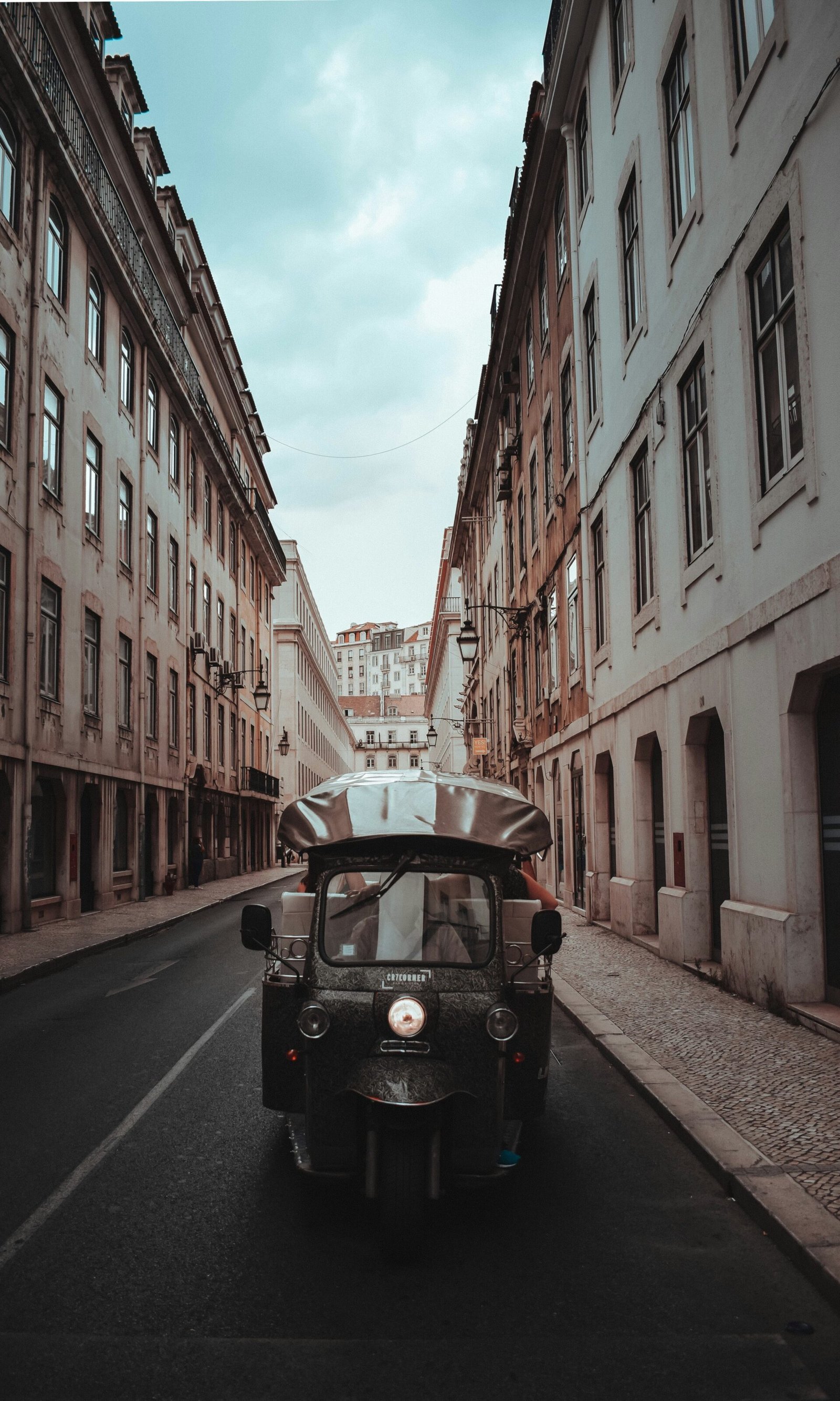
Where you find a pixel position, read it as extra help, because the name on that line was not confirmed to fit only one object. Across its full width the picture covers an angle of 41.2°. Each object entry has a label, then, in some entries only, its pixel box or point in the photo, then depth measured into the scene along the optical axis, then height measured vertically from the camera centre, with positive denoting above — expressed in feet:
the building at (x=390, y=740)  442.09 +32.50
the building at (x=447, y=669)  232.94 +34.37
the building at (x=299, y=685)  220.02 +29.66
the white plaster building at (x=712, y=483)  30.58 +12.20
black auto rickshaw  16.17 -2.62
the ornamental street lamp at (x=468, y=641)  93.81 +15.02
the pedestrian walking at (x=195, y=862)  112.78 -3.94
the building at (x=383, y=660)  506.07 +74.45
